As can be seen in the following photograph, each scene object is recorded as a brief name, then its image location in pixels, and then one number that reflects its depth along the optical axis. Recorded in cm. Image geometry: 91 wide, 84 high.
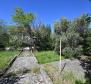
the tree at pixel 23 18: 1130
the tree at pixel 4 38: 1258
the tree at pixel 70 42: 621
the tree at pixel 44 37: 1081
